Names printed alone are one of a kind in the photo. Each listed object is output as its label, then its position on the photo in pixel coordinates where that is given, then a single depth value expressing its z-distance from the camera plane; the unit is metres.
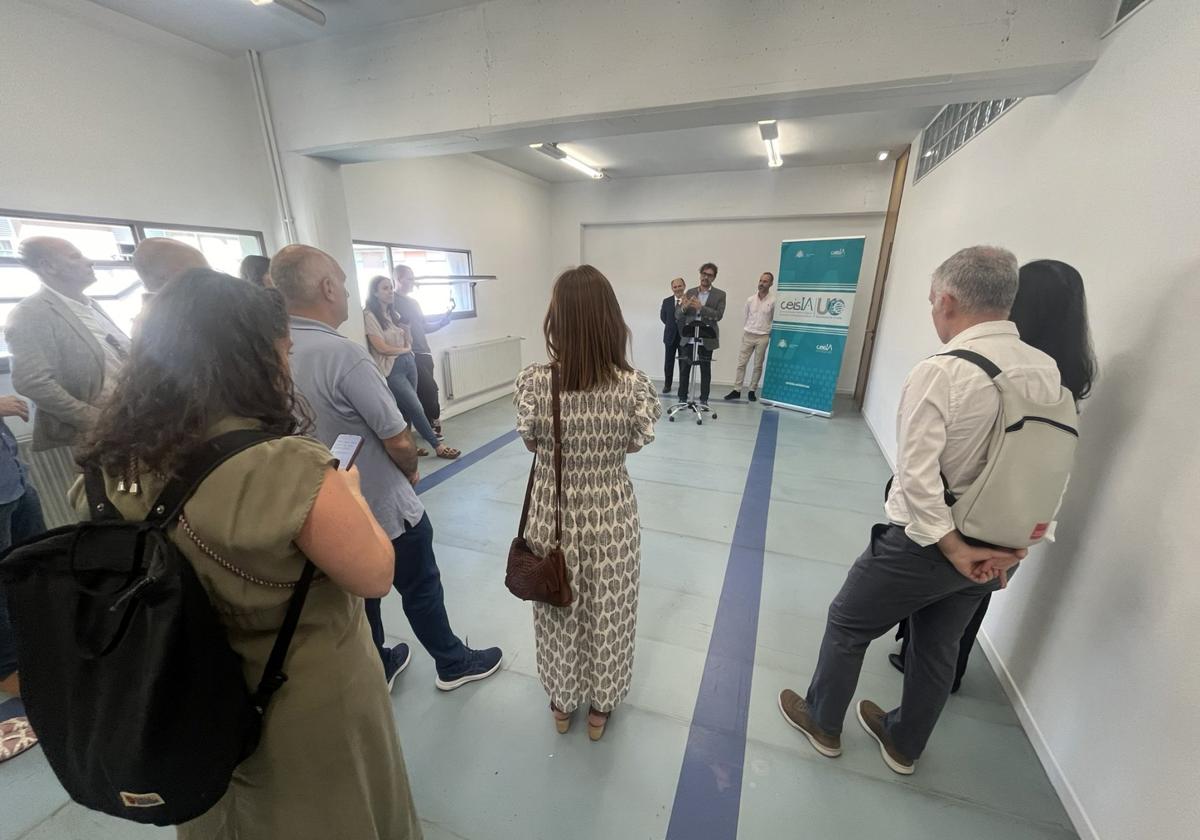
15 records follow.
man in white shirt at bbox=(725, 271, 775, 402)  5.77
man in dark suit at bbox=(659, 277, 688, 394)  5.66
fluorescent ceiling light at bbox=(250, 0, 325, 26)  2.21
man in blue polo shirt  1.25
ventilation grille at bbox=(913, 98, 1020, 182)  2.68
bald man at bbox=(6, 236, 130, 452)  1.75
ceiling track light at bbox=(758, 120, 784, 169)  3.94
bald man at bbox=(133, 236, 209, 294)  1.56
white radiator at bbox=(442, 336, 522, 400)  5.21
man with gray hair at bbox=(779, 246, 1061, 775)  1.08
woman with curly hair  0.64
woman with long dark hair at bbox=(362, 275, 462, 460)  3.53
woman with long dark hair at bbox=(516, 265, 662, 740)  1.21
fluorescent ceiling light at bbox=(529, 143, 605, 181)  4.58
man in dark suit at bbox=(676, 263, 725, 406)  4.97
